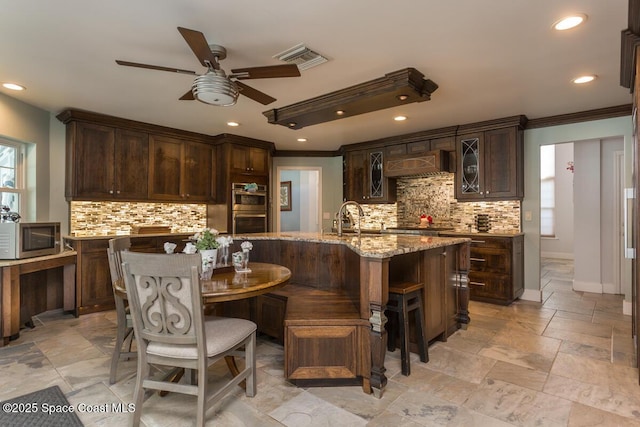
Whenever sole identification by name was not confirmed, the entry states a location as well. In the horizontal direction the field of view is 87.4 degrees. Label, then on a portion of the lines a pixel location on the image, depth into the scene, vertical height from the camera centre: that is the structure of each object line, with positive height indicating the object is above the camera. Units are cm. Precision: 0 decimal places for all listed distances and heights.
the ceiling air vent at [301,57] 258 +125
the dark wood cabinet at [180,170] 487 +67
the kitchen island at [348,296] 223 -68
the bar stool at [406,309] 246 -73
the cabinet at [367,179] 586 +62
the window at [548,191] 832 +55
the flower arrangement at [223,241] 249 -21
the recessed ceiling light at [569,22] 217 +127
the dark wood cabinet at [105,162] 415 +67
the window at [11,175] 379 +45
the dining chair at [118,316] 231 -72
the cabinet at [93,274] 389 -71
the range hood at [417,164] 496 +76
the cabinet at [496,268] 425 -72
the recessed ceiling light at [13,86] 329 +128
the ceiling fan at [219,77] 220 +95
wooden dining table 189 -44
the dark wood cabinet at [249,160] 551 +90
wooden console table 301 -68
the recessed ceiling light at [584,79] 311 +126
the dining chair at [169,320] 167 -56
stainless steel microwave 314 -25
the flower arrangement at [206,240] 238 -20
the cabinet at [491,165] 452 +68
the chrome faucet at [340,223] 324 -10
